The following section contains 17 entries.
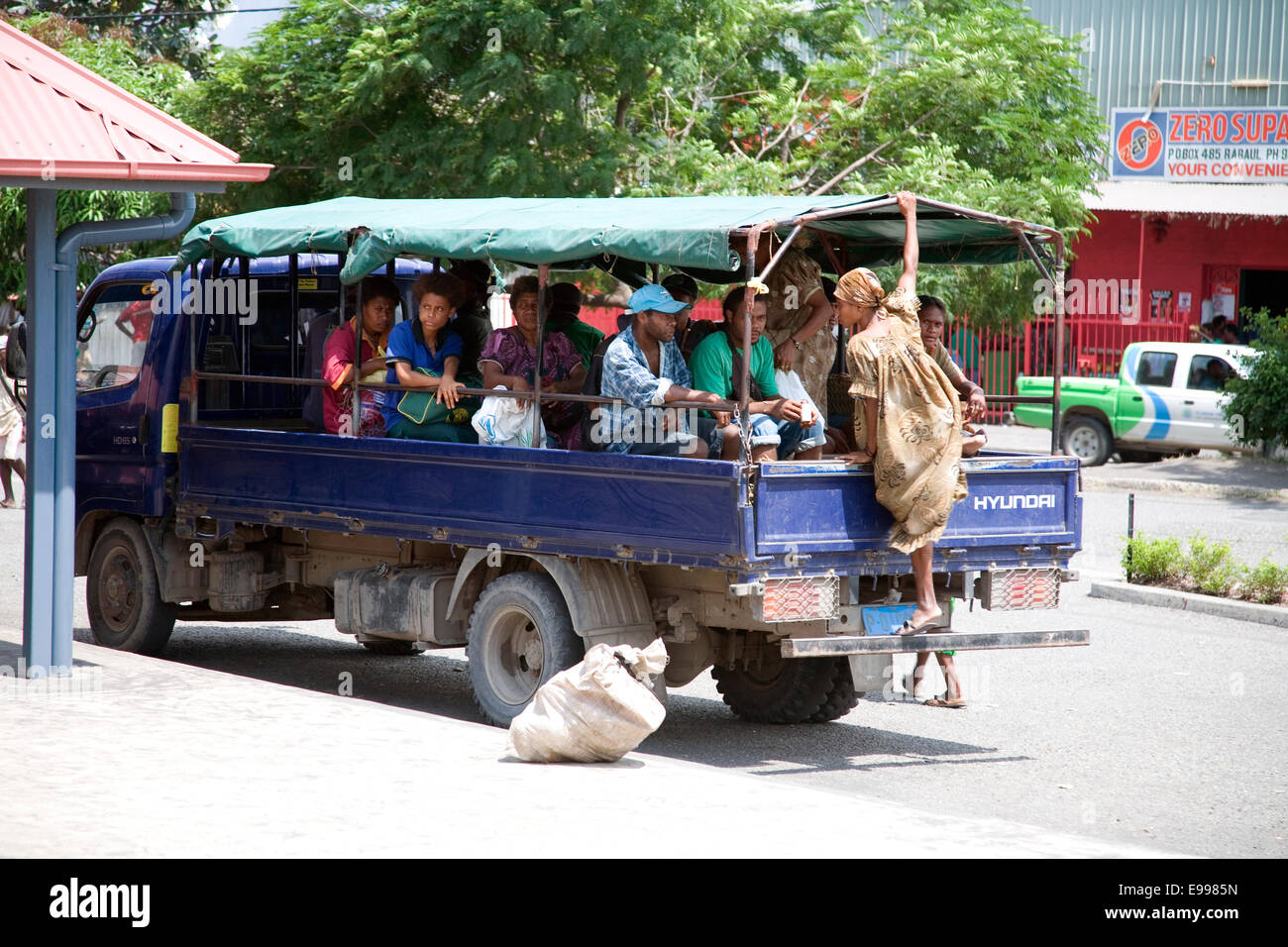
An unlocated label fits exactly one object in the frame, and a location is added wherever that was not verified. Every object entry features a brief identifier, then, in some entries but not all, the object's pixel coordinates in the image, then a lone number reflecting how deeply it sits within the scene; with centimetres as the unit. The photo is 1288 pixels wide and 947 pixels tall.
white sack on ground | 1328
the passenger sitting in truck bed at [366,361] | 1802
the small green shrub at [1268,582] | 2411
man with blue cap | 1511
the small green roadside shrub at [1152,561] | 2577
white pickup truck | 4494
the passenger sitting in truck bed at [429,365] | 1737
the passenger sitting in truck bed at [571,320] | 1841
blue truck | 1445
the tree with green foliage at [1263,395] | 4269
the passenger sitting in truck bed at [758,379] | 1499
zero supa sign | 5653
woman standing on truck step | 1469
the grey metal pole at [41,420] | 1611
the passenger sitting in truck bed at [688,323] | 1683
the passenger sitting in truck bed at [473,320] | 1881
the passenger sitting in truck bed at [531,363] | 1712
